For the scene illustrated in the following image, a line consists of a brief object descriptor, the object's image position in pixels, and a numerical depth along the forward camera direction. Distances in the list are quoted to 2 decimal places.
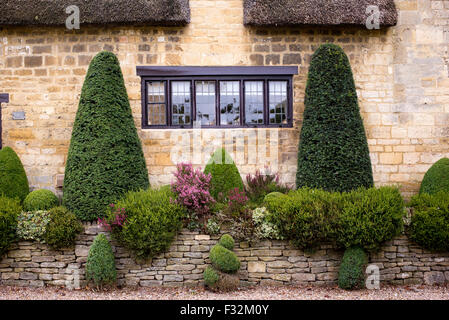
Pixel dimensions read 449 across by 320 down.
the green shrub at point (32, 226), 6.93
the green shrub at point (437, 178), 8.06
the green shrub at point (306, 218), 6.77
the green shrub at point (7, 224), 6.83
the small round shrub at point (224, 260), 6.52
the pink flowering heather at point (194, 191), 7.17
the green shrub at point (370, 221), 6.68
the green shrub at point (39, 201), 7.38
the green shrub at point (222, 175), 7.84
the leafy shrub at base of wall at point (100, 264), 6.61
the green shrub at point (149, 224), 6.70
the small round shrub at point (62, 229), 6.86
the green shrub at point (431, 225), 6.95
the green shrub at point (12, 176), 7.92
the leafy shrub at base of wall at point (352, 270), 6.68
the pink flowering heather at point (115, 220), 6.79
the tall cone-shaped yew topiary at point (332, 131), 8.00
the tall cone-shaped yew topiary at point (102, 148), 7.35
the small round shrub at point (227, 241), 6.75
